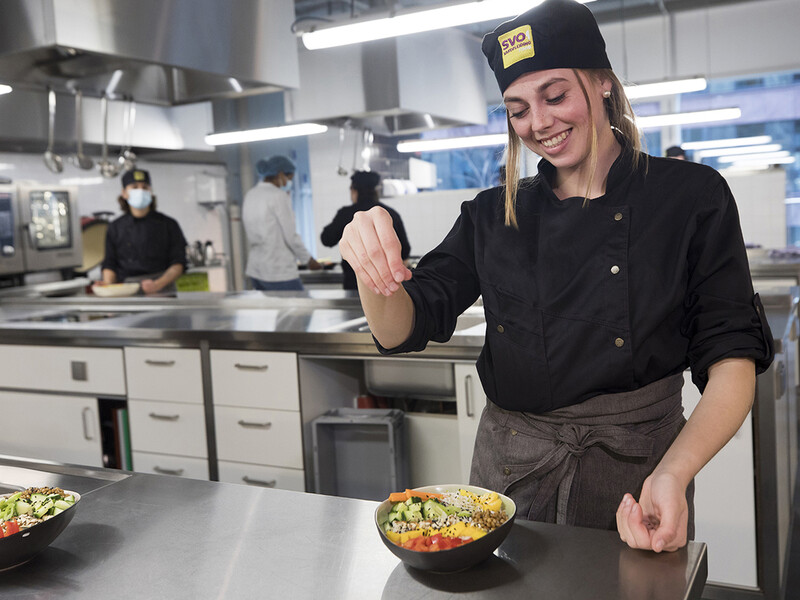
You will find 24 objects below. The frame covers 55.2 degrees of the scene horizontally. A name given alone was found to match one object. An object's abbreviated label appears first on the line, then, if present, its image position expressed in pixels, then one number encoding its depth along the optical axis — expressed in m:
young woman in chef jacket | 1.19
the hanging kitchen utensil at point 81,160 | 3.76
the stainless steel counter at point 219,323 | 2.85
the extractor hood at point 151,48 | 2.62
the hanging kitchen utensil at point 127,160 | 4.32
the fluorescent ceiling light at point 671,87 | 5.11
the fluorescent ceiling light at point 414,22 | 2.84
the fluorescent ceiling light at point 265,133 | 5.59
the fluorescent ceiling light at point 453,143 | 6.97
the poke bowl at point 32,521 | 1.04
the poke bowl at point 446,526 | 0.95
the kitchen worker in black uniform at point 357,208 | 5.01
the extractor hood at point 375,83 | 5.33
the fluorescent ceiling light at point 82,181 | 6.80
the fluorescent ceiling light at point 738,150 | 8.00
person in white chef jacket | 5.66
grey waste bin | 2.87
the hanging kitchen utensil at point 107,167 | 4.11
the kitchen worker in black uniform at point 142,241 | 4.92
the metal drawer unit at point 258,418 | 2.93
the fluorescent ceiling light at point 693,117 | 6.16
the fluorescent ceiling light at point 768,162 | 7.86
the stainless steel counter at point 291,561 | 0.95
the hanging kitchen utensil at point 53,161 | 3.91
